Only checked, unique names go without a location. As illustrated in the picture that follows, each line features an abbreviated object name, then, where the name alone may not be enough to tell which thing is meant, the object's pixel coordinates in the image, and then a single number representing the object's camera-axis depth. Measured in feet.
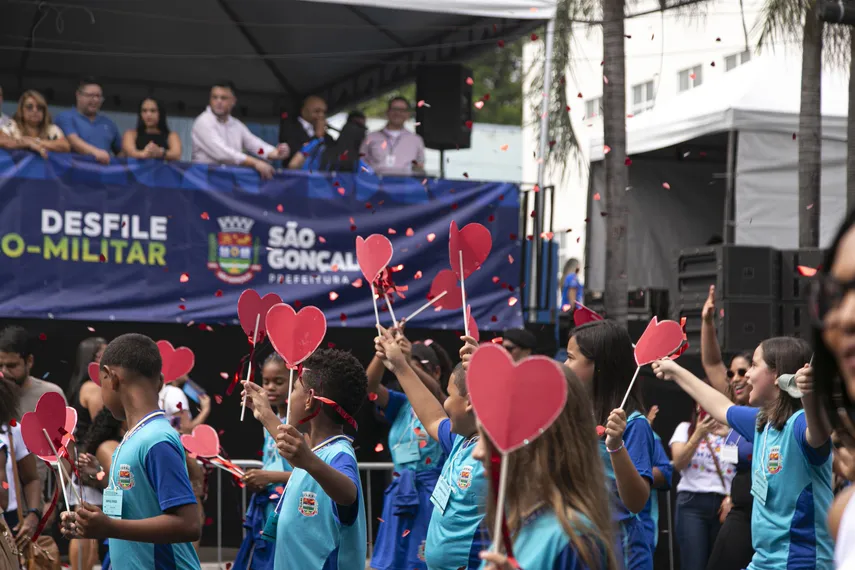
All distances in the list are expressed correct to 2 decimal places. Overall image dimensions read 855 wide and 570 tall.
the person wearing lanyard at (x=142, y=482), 13.61
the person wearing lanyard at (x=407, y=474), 23.86
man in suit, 38.55
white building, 81.61
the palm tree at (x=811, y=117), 38.73
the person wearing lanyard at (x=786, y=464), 16.17
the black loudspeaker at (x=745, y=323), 34.35
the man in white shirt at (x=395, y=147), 37.58
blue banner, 32.35
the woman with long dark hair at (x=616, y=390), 15.83
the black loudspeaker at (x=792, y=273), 35.12
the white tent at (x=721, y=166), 43.88
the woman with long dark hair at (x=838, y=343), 5.32
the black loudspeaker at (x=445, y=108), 40.75
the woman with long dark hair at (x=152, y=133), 35.63
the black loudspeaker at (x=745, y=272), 34.99
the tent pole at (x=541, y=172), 36.14
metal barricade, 30.85
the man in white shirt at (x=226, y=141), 35.04
